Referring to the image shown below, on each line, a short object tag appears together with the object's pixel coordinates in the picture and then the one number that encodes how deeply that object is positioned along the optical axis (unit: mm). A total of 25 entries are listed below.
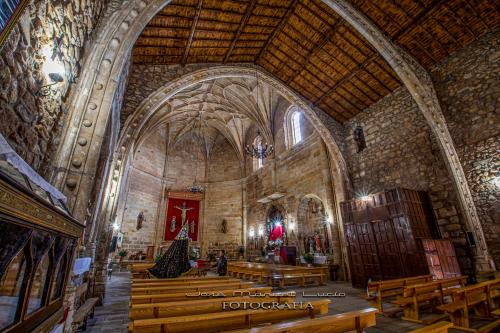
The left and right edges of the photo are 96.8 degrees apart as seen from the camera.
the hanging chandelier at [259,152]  10289
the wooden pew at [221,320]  1831
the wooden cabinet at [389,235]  6456
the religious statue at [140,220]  14015
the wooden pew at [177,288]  3528
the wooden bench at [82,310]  2842
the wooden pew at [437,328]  1504
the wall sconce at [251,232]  14704
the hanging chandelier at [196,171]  17344
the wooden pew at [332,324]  1548
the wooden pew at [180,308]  2252
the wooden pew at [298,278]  6672
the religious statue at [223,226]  16094
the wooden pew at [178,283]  4074
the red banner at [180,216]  15305
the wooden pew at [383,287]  4013
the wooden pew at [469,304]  3150
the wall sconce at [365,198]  7896
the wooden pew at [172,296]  2812
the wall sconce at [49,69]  2559
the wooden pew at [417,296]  3564
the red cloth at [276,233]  12350
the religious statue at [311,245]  10531
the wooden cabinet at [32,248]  1182
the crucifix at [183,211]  15702
